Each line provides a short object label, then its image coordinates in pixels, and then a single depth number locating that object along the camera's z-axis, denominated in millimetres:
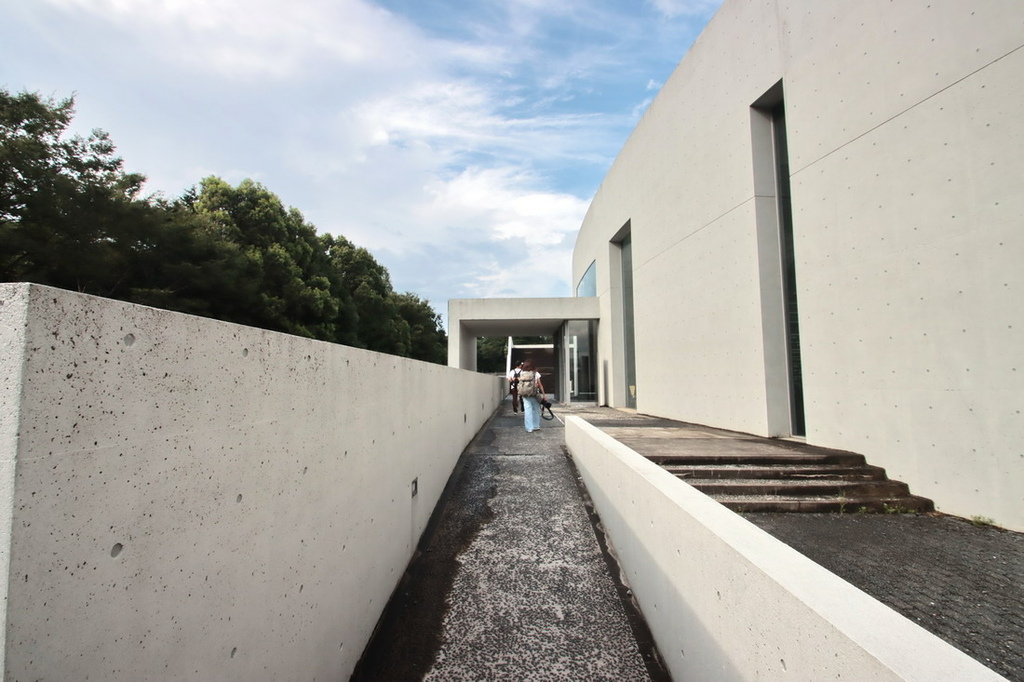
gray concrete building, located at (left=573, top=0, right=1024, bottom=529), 4391
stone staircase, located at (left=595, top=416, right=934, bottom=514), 4992
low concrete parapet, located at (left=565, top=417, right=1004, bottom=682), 1215
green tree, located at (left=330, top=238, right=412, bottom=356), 36938
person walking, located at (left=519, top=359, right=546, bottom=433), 10234
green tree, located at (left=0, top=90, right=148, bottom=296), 14617
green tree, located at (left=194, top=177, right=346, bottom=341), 23266
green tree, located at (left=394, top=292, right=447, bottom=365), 46188
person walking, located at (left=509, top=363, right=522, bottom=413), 13247
